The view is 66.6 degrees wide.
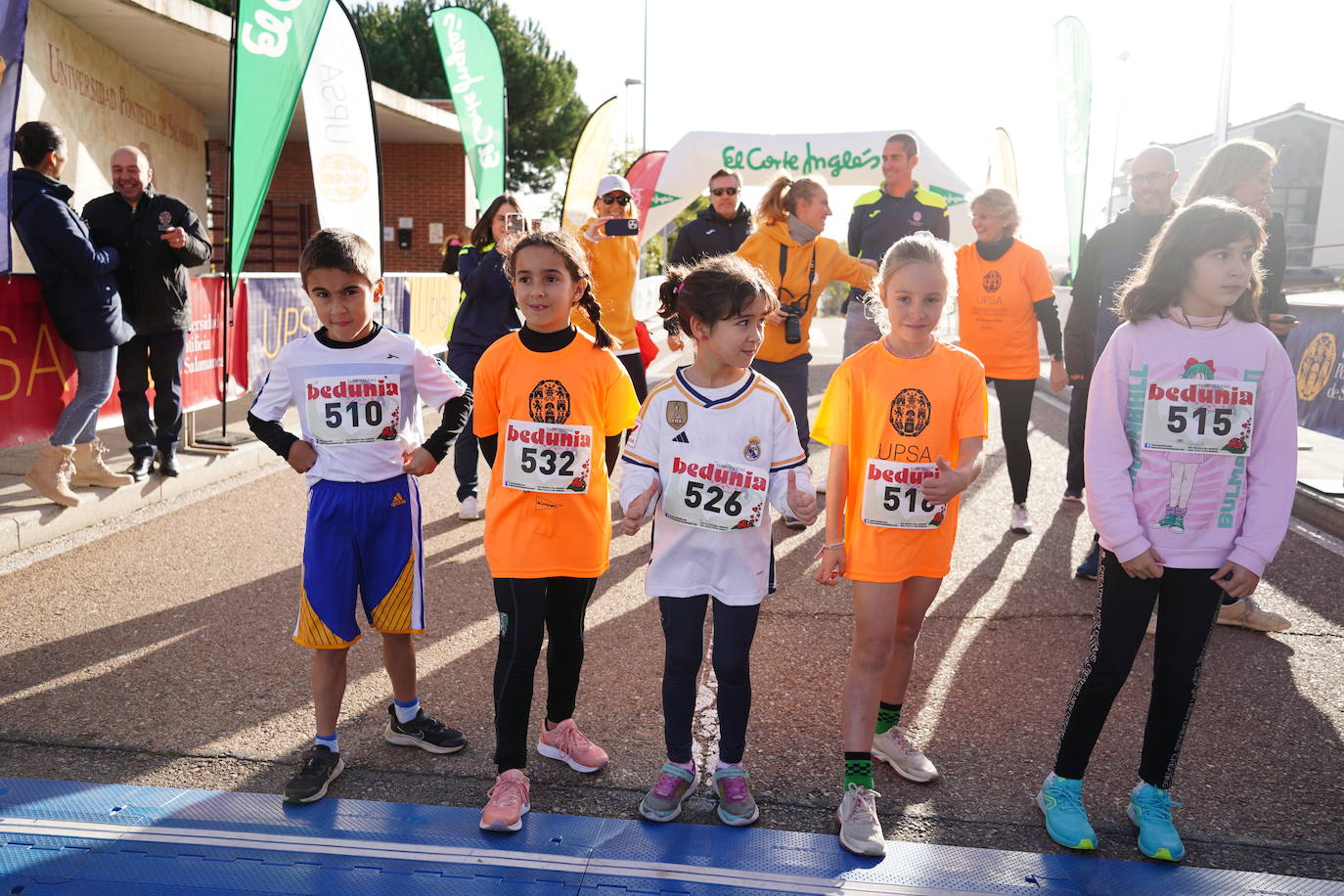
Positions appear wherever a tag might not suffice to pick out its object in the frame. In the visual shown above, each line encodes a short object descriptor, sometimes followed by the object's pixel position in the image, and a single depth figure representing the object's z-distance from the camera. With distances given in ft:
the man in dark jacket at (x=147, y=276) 21.31
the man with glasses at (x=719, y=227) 21.94
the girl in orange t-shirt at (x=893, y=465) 9.70
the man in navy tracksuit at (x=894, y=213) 22.43
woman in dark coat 19.10
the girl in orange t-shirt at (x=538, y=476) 9.88
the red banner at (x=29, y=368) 19.71
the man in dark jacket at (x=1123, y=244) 17.01
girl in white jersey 9.47
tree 129.70
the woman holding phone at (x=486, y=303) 19.16
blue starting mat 8.83
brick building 41.06
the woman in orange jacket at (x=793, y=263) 19.53
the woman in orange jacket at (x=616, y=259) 20.04
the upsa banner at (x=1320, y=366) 25.53
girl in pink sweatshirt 9.18
